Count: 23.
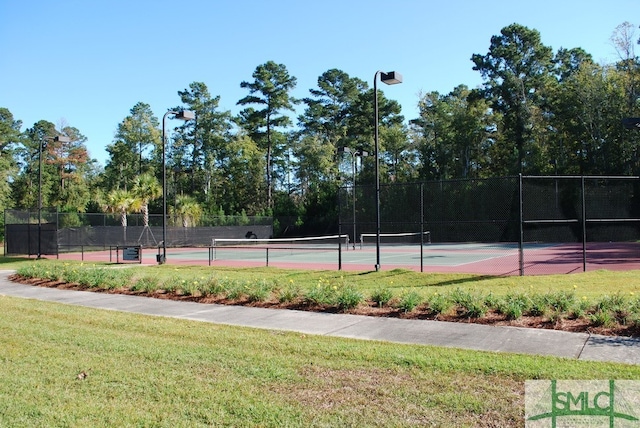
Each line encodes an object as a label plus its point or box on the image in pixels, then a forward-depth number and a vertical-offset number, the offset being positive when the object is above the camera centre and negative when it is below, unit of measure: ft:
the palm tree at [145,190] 120.88 +7.65
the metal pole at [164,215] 67.92 -1.74
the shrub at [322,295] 29.09 -4.38
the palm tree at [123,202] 116.08 +4.59
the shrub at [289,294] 31.20 -4.56
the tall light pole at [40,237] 83.28 -2.48
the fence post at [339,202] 53.65 +2.02
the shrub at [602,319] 21.77 -4.33
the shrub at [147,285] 37.31 -4.70
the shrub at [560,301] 23.93 -3.88
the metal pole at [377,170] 46.65 +4.96
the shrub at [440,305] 25.54 -4.32
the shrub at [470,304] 24.64 -4.18
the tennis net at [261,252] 84.76 -5.90
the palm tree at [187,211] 131.20 +2.82
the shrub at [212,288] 34.14 -4.51
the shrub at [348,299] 28.43 -4.44
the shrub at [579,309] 23.29 -4.18
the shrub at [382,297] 28.86 -4.39
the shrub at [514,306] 23.86 -4.13
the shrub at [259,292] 31.71 -4.47
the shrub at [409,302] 26.68 -4.33
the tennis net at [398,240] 114.73 -4.50
